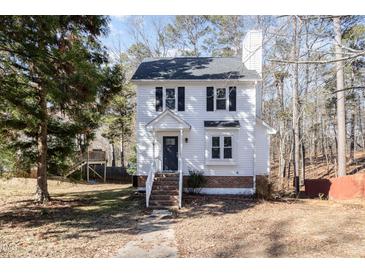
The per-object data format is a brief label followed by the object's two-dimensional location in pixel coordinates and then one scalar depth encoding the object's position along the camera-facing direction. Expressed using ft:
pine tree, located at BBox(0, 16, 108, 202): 27.30
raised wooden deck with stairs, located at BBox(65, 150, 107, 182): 77.58
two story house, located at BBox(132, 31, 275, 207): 47.55
